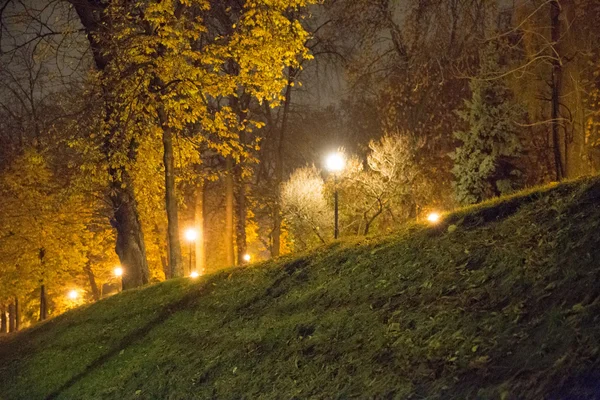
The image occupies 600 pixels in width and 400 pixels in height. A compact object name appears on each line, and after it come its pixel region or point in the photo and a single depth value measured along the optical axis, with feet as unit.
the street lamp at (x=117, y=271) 113.42
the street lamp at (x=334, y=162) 56.34
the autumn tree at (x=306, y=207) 88.38
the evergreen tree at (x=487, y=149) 80.84
